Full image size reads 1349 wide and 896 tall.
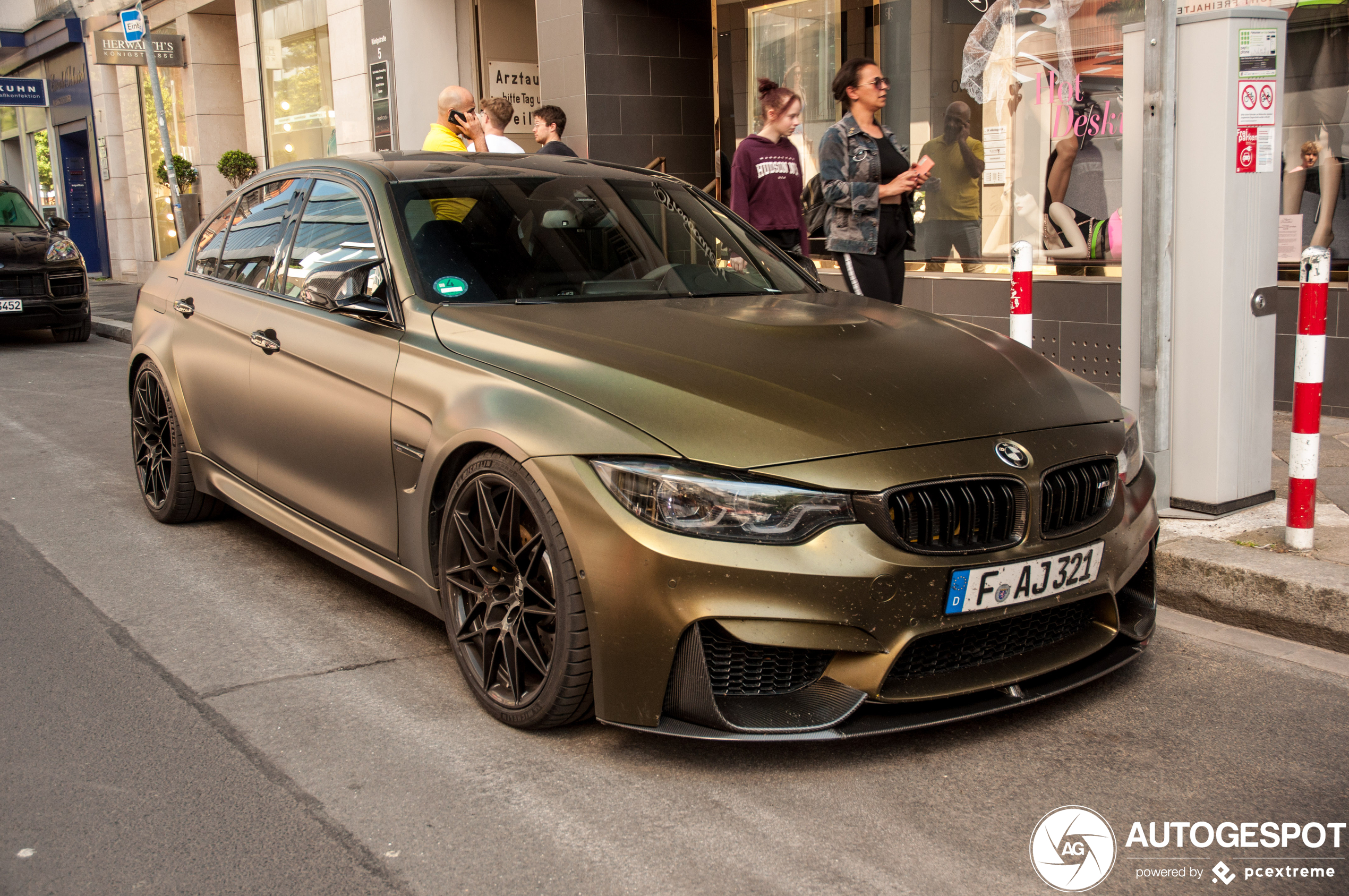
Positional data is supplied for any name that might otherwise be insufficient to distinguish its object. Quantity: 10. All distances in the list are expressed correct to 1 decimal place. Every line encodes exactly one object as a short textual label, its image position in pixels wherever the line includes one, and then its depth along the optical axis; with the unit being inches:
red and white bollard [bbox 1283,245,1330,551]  169.3
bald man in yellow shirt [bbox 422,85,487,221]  324.5
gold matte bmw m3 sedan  116.3
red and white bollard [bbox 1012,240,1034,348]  199.3
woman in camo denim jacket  265.6
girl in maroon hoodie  289.6
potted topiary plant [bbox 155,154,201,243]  759.7
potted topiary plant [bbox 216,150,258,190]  717.9
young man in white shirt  356.8
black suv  529.0
